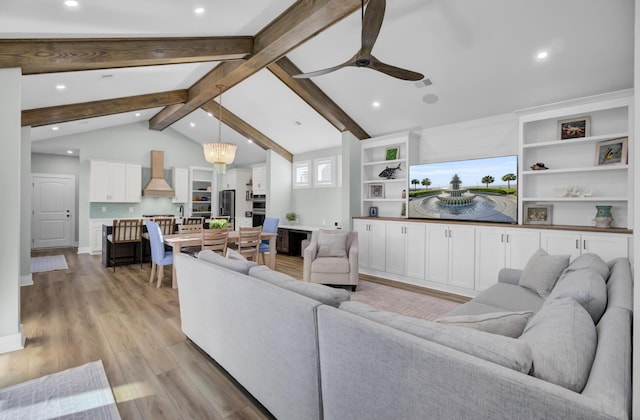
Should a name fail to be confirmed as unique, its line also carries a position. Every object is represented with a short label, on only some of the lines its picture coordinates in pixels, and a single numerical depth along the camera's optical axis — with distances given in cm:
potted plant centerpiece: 515
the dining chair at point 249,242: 504
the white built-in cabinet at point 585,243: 326
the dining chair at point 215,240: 477
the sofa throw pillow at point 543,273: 270
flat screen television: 422
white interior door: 838
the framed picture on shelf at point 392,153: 548
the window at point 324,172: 704
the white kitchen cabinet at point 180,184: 903
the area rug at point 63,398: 190
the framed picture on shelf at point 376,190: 581
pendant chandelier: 540
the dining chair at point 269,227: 595
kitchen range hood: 849
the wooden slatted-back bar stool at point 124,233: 568
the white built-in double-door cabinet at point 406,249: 483
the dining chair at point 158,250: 467
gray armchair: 455
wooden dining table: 456
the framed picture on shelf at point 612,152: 348
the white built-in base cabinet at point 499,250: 385
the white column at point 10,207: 265
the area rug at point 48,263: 593
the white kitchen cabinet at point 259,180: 838
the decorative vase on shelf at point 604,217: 354
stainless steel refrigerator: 941
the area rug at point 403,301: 378
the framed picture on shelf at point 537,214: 408
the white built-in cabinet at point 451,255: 432
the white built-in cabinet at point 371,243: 535
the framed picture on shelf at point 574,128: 372
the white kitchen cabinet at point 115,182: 773
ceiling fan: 233
